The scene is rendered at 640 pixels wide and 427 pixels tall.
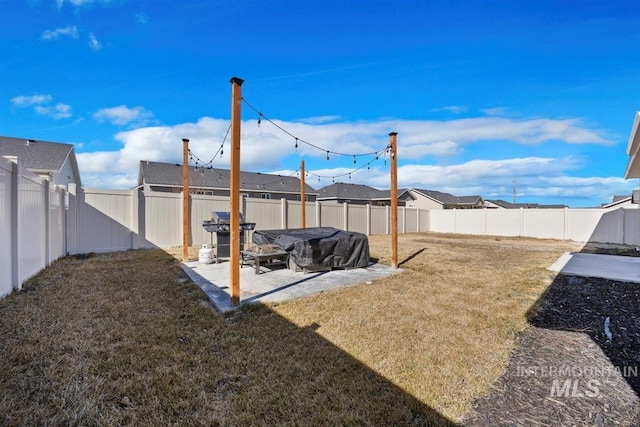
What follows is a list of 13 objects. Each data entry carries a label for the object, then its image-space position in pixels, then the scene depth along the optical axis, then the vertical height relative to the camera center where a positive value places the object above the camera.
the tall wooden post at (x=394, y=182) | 6.74 +0.71
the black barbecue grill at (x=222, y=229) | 7.19 -0.36
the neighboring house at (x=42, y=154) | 13.23 +2.81
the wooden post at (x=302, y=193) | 9.56 +0.67
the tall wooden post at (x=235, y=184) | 4.04 +0.40
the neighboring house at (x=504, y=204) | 42.92 +1.26
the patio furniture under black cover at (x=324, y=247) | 6.15 -0.71
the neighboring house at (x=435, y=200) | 34.75 +1.56
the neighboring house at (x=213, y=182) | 19.75 +2.35
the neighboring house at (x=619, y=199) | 22.23 +0.93
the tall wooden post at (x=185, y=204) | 7.22 +0.25
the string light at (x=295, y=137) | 4.72 +1.66
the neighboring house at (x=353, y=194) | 29.97 +1.97
